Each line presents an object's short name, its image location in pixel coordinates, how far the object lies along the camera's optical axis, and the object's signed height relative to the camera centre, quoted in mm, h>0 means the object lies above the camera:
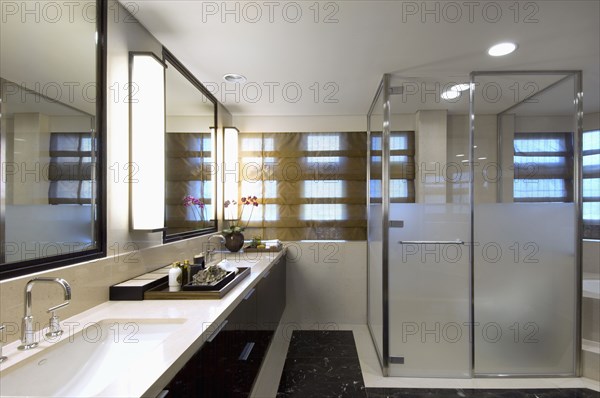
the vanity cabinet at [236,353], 1026 -702
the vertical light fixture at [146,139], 1701 +328
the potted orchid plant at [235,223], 2916 -289
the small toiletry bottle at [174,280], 1631 -437
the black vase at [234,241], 2912 -413
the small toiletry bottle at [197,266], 1851 -424
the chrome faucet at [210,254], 2340 -494
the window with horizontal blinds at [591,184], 3219 +141
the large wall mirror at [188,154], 2143 +333
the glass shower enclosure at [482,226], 2480 -229
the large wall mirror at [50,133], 1052 +246
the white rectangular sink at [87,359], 898 -541
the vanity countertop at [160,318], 788 -485
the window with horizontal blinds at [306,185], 3533 +137
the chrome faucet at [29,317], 976 -386
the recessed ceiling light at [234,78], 2501 +976
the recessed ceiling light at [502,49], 2063 +1009
